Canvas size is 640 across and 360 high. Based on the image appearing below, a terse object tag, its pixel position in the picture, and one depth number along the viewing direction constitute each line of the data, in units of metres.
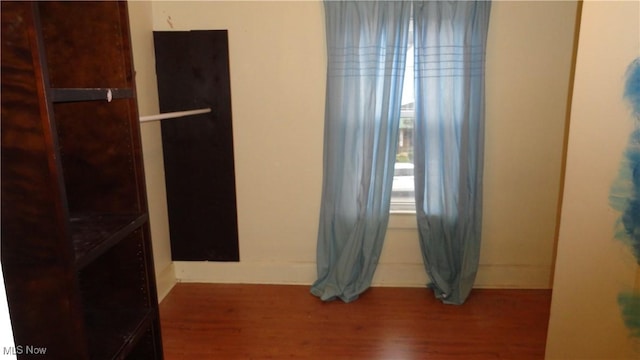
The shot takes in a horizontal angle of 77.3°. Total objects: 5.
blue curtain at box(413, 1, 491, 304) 2.32
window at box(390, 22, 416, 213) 2.53
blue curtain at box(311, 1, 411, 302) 2.35
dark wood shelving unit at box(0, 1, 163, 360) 0.81
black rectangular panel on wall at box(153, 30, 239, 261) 2.53
